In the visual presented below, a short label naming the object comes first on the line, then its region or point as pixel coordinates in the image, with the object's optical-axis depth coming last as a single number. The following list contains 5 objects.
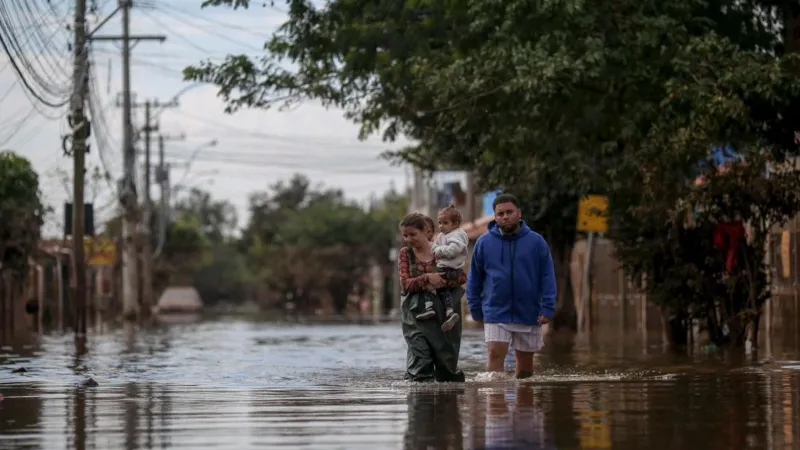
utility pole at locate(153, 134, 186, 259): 97.94
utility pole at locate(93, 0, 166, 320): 68.44
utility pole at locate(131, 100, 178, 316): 82.44
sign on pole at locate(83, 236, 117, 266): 66.62
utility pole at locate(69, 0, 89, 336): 41.38
